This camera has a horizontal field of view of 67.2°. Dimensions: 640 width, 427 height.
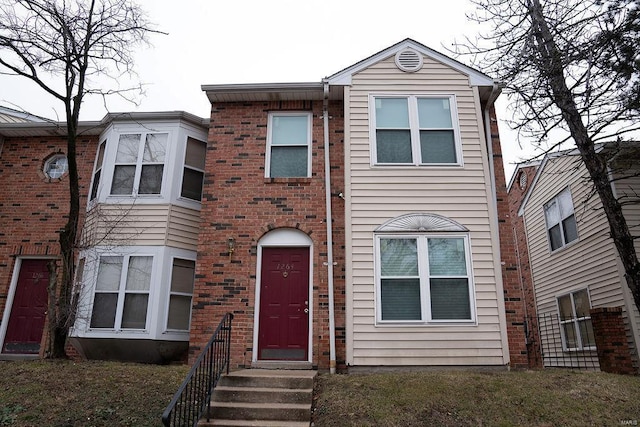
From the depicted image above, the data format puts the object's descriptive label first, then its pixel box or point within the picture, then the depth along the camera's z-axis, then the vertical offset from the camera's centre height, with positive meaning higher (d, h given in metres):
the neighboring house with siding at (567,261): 10.88 +2.43
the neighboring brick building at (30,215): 10.60 +3.07
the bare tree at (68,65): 8.75 +5.30
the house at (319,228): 8.70 +2.39
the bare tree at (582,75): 7.38 +4.44
